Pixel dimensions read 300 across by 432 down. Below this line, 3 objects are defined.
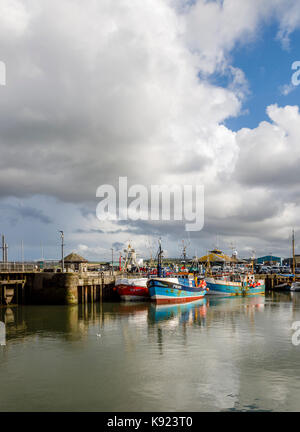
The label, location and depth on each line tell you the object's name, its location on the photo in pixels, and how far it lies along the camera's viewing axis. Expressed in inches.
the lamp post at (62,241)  2529.5
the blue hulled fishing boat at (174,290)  2532.0
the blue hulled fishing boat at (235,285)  3474.4
